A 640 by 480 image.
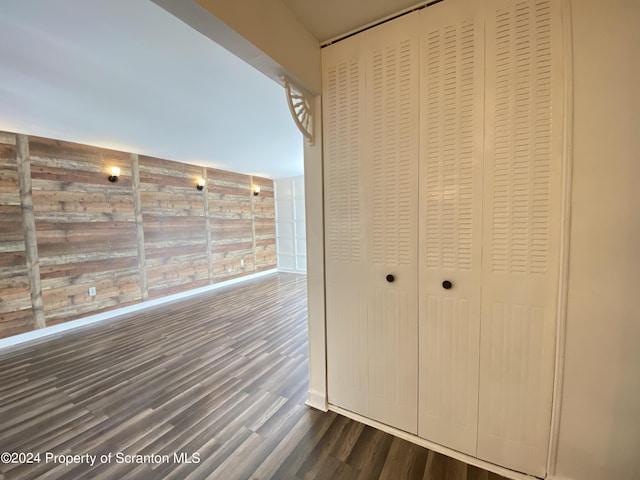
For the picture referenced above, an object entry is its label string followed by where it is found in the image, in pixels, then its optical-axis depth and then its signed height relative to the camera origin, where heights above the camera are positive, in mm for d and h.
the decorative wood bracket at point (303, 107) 1493 +750
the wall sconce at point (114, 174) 3885 +845
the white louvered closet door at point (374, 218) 1456 +35
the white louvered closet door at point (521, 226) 1153 -27
